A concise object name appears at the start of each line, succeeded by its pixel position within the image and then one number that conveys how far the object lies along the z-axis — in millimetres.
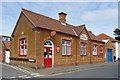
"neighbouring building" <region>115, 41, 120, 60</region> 19438
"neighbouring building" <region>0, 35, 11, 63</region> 13199
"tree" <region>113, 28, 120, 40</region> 32904
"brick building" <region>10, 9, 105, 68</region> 8947
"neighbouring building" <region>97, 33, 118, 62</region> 16436
